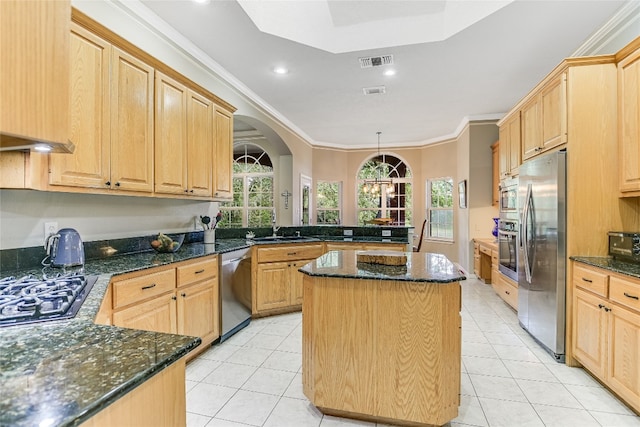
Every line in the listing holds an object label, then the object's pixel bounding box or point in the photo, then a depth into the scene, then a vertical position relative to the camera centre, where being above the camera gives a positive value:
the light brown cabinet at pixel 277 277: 3.71 -0.76
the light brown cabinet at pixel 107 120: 1.91 +0.61
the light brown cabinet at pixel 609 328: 1.96 -0.78
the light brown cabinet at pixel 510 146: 3.84 +0.84
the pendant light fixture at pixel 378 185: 7.70 +0.68
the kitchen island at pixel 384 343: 1.78 -0.74
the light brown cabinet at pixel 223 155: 3.38 +0.62
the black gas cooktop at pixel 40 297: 1.08 -0.33
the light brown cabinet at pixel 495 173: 5.37 +0.68
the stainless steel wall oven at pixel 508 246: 3.67 -0.40
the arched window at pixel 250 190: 7.59 +0.53
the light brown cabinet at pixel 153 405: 0.66 -0.44
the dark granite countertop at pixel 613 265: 2.04 -0.36
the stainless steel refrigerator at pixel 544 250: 2.66 -0.33
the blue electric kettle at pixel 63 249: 1.98 -0.23
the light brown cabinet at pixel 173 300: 1.96 -0.62
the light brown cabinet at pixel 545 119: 2.71 +0.89
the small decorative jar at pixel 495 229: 5.13 -0.26
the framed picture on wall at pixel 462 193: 5.96 +0.38
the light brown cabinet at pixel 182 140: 2.61 +0.64
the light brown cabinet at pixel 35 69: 0.63 +0.30
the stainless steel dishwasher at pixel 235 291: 3.05 -0.79
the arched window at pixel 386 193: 8.15 +0.51
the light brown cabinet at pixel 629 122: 2.30 +0.66
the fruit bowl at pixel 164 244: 2.68 -0.27
